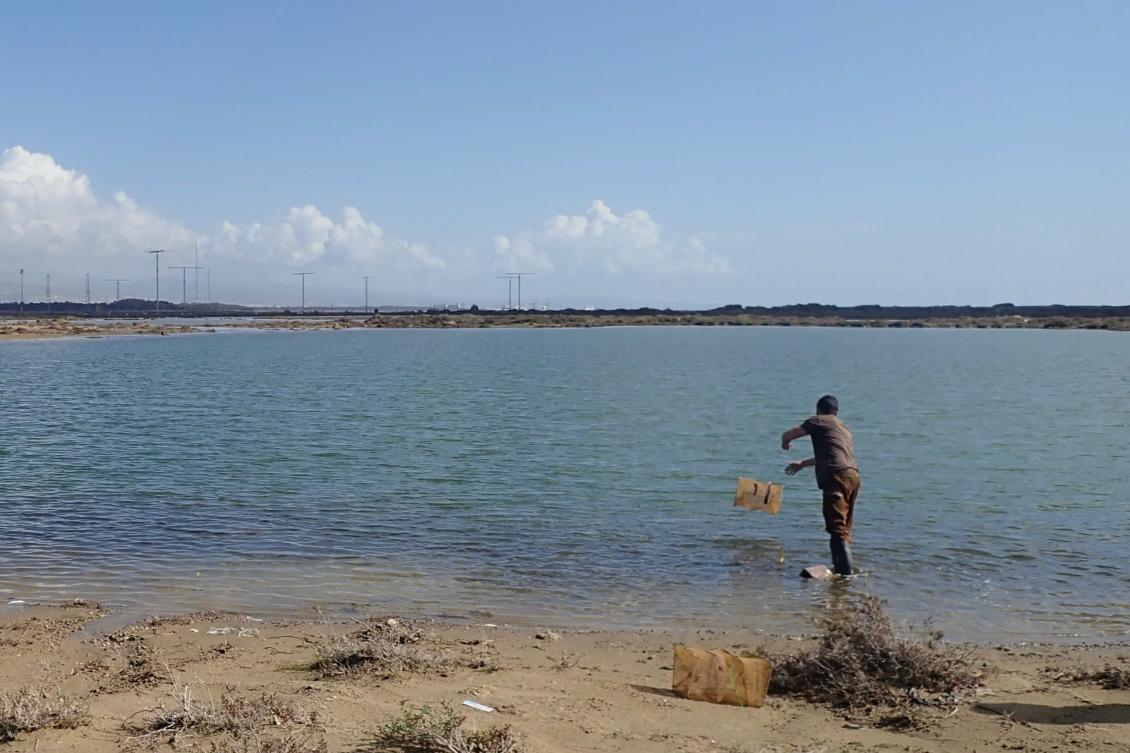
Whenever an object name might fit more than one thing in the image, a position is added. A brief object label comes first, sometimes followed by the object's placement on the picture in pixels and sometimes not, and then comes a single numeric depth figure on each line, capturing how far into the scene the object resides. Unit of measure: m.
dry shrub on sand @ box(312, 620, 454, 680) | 7.99
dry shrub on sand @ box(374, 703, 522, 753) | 6.13
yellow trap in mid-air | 14.45
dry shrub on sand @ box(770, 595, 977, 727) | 7.40
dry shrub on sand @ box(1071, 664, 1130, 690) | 7.87
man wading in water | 12.35
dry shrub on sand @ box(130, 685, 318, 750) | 6.53
